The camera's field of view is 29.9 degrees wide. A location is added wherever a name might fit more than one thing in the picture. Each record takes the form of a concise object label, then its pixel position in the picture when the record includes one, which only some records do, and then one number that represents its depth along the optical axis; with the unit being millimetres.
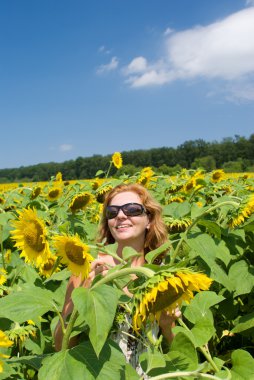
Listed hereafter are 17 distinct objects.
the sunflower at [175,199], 3961
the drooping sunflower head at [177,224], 2666
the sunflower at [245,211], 2354
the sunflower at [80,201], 3406
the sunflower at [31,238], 2045
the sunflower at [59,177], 6251
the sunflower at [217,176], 5891
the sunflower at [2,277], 2106
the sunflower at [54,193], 4887
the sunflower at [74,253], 1657
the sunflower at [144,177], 5254
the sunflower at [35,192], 4388
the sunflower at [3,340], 1079
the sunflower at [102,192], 4039
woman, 2574
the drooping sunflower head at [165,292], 1214
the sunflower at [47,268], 2533
